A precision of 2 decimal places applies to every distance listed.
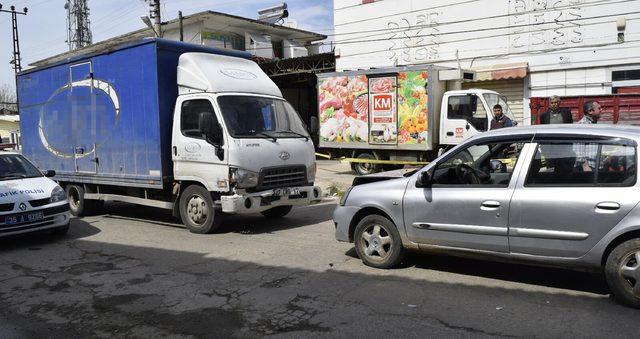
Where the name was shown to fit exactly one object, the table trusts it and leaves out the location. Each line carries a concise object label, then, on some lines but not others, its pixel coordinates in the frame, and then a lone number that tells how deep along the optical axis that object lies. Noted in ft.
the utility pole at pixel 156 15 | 69.15
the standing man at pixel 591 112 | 25.49
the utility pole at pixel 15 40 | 121.36
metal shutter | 60.08
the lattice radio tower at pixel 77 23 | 167.12
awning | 57.00
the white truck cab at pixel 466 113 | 45.14
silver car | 15.02
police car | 25.40
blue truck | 27.04
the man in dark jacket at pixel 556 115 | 28.32
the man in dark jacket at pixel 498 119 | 36.99
